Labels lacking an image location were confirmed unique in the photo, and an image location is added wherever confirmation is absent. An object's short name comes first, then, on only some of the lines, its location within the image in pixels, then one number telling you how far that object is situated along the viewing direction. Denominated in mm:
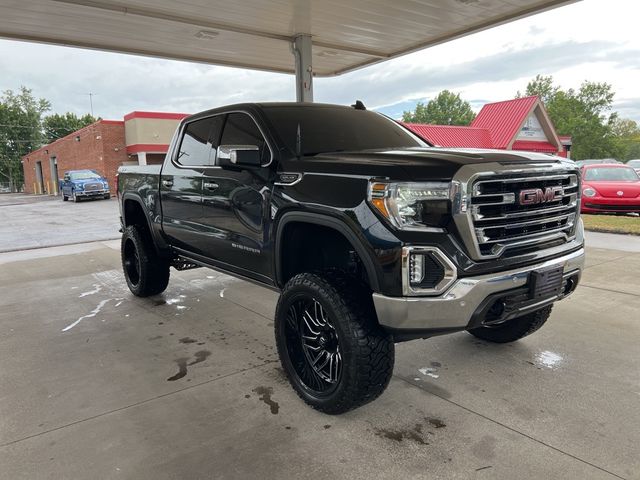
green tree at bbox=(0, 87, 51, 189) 60875
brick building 29750
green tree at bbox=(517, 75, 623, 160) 61344
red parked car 11567
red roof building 25953
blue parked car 26016
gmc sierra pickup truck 2572
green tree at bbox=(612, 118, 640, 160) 101000
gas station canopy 7934
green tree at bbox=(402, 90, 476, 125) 86062
